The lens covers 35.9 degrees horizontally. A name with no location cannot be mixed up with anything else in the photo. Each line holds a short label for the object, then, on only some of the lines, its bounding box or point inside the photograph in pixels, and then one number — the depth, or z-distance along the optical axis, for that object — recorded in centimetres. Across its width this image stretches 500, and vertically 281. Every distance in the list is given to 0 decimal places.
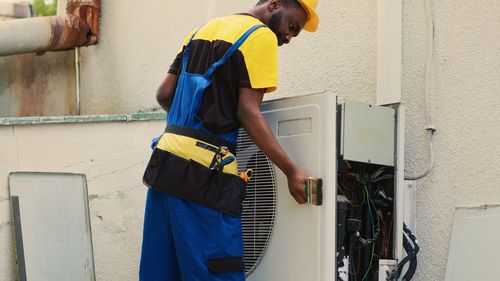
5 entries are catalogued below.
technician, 299
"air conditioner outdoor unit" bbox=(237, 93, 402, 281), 306
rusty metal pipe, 544
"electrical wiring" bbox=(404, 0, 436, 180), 356
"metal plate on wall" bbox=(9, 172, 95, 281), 459
